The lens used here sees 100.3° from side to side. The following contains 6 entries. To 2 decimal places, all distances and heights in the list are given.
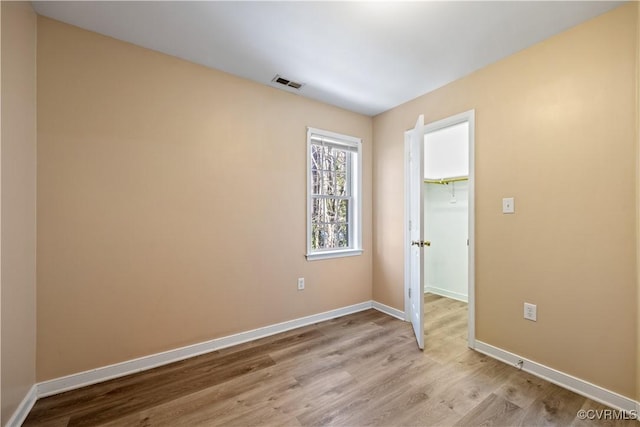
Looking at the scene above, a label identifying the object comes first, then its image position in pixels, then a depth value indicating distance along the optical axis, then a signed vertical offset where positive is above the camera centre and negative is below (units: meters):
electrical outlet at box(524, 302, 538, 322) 2.02 -0.76
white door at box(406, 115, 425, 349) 2.35 -0.17
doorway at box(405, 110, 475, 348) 2.98 +0.00
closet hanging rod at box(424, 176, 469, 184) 3.55 +0.45
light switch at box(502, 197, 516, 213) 2.14 +0.06
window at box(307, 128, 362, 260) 3.03 +0.22
